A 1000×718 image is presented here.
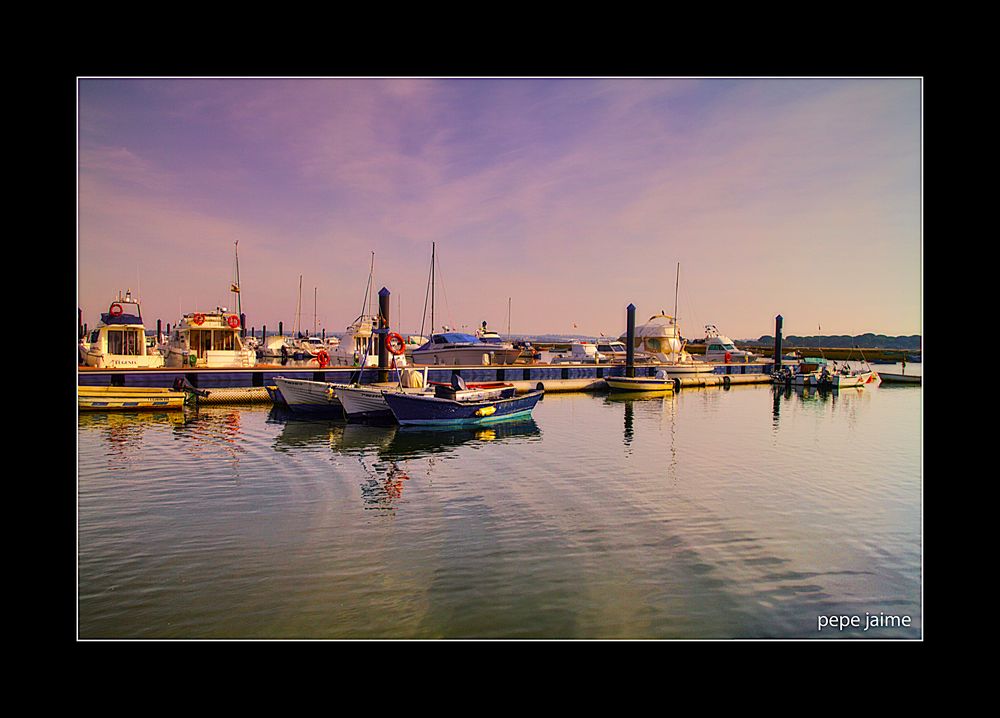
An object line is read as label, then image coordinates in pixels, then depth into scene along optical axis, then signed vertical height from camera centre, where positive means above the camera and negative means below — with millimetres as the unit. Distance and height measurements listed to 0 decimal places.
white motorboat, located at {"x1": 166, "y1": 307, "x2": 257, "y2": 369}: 34531 +927
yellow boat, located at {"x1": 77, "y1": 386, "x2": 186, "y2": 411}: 26859 -1918
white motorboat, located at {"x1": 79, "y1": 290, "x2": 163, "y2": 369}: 31984 +813
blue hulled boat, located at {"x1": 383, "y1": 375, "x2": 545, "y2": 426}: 23938 -2196
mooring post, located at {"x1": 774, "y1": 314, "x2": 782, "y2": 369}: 55250 +973
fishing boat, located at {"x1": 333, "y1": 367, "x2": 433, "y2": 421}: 25391 -1842
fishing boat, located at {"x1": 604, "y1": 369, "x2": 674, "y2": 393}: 43375 -2279
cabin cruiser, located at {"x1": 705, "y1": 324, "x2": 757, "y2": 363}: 66000 +189
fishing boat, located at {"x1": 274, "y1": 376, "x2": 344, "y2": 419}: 27344 -2007
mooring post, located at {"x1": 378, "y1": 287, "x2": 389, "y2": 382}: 29177 +1105
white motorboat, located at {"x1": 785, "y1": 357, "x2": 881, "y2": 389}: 45688 -2150
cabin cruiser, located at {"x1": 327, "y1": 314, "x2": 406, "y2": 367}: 41219 +1073
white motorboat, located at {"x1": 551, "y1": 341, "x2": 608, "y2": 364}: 58675 -257
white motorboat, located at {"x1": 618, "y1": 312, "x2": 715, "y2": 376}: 61375 +1609
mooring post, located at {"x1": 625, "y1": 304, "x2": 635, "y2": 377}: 46781 +1208
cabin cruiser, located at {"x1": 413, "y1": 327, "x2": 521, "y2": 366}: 48906 +195
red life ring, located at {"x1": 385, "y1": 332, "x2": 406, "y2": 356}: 29125 +732
